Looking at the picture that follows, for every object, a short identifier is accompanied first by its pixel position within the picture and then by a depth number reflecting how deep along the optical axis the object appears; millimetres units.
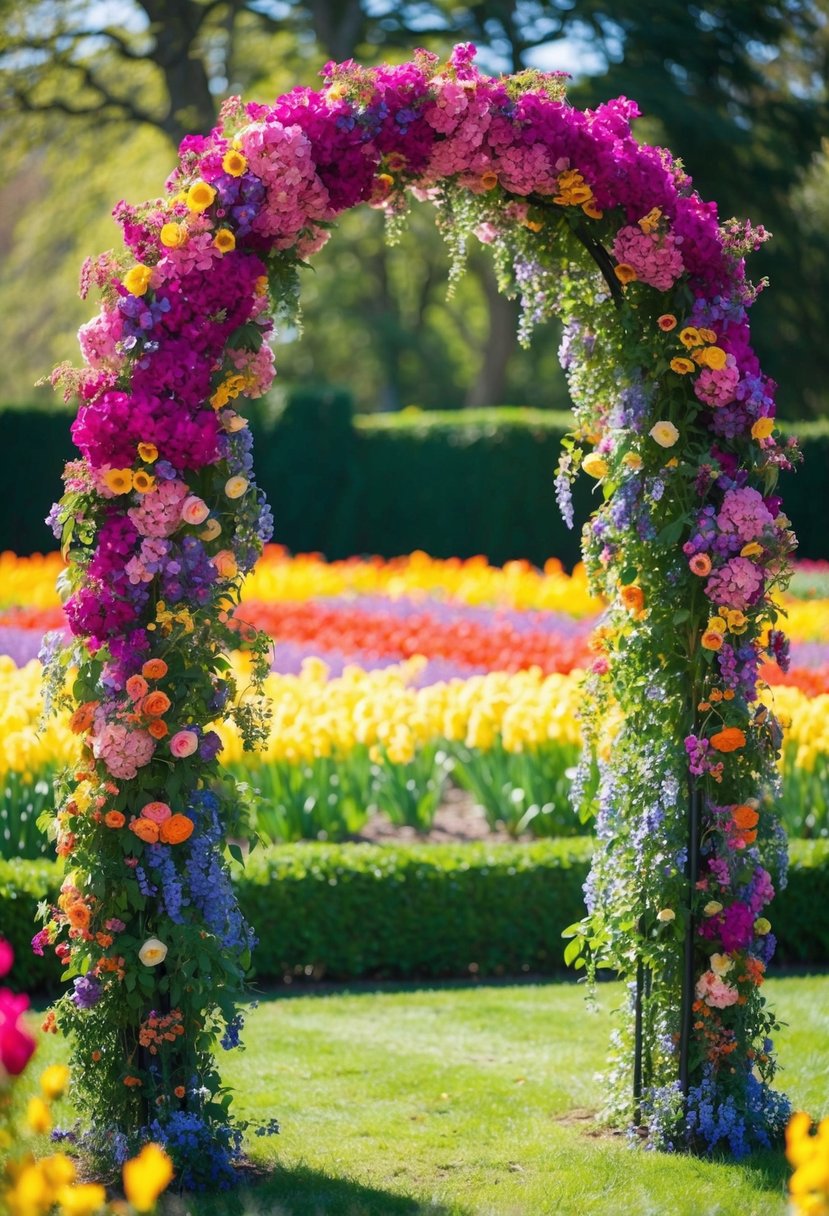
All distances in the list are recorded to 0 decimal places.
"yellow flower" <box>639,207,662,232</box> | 7555
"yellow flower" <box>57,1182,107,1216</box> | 3545
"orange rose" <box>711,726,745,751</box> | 7727
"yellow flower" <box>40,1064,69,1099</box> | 3772
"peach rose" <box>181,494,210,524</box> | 7211
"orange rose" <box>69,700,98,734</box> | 7398
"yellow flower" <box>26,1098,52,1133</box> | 3671
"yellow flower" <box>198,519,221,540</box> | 7410
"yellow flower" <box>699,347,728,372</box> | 7660
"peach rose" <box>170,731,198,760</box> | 7312
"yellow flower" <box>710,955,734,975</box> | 7863
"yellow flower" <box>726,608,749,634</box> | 7773
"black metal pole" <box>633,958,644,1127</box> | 8203
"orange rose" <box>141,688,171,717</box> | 7187
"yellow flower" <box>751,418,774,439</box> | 7797
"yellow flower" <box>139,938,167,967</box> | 7219
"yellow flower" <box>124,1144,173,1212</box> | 3412
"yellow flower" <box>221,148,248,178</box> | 7191
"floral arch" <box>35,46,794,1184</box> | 7262
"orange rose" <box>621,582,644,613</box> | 8055
